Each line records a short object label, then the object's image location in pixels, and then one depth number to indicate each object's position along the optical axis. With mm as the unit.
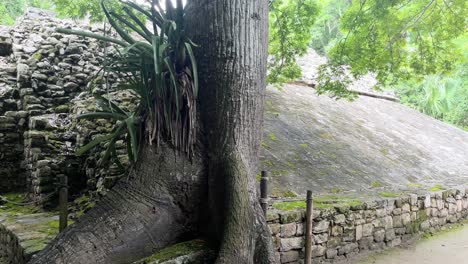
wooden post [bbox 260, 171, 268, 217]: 3244
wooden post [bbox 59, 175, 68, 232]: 3053
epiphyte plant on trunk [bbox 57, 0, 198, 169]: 2639
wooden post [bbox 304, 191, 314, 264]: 3697
